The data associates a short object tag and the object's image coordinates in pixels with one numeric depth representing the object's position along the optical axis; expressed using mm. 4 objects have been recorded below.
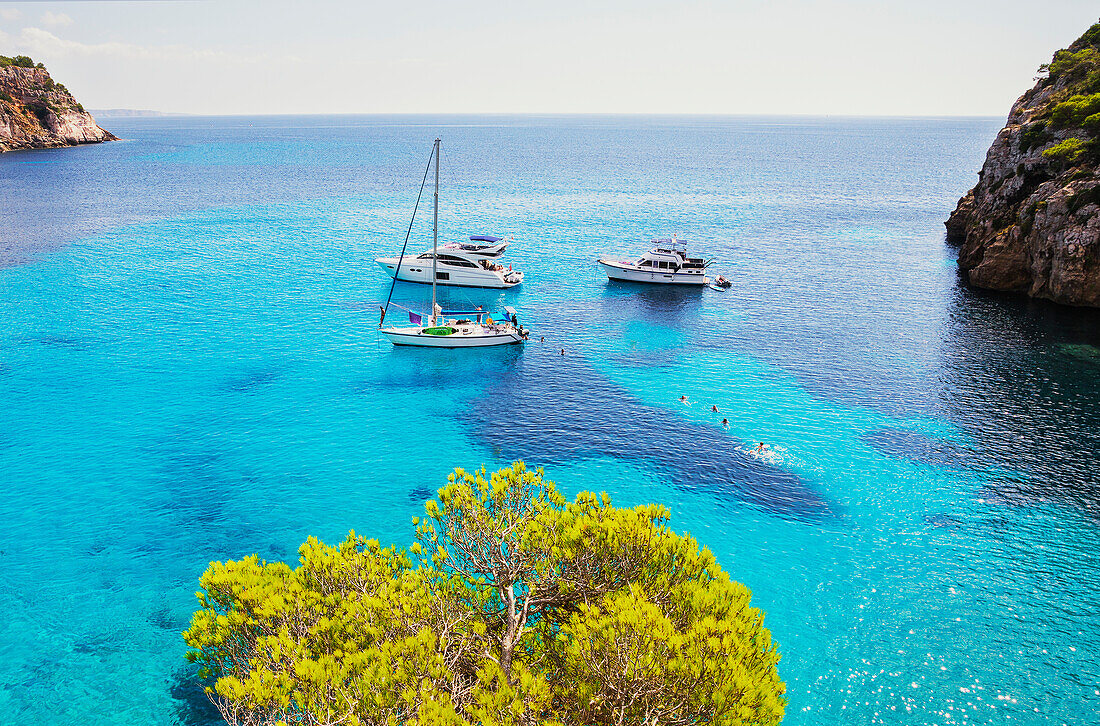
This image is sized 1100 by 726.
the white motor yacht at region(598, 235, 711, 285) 89781
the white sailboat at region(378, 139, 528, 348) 66688
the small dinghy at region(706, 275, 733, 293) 89519
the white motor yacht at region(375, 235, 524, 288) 85562
